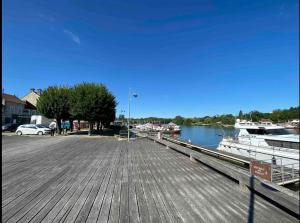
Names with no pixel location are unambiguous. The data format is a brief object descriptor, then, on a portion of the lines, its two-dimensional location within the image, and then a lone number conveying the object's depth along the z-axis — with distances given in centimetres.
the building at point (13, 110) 4547
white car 3009
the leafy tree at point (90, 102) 2870
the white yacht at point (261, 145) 1275
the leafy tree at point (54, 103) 3216
